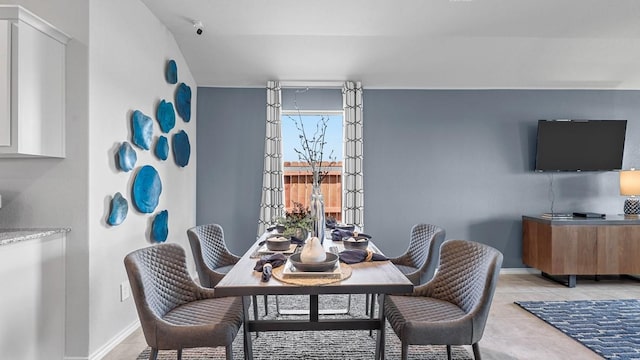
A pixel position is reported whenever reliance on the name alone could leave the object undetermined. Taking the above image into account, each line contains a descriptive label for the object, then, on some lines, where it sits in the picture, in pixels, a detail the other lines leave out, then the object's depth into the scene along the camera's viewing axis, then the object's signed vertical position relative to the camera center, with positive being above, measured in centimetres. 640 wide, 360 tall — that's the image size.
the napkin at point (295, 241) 238 -45
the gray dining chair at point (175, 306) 168 -73
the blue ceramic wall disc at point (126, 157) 256 +13
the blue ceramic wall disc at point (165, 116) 322 +56
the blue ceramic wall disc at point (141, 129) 277 +38
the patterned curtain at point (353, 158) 423 +22
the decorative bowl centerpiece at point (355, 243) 225 -43
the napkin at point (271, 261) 179 -45
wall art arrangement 258 +19
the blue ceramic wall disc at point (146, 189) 280 -12
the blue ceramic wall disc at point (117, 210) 246 -25
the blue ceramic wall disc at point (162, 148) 318 +25
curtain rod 432 +114
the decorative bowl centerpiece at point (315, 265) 167 -43
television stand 385 -76
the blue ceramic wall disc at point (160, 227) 310 -47
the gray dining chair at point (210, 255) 250 -62
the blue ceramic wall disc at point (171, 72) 342 +102
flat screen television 428 +44
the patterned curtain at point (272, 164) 425 +15
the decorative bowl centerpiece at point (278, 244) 218 -42
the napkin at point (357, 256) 192 -45
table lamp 398 -11
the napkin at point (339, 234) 253 -43
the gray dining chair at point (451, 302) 174 -72
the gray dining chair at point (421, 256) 255 -61
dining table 151 -48
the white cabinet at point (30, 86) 189 +51
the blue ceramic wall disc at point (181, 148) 362 +29
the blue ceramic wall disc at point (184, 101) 368 +80
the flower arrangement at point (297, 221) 233 -30
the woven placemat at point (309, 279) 155 -47
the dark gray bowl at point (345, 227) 294 -43
